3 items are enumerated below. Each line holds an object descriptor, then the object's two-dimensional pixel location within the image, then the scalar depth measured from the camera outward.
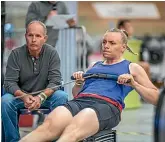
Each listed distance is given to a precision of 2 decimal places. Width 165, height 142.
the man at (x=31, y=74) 7.83
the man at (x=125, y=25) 14.89
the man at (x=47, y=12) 10.94
